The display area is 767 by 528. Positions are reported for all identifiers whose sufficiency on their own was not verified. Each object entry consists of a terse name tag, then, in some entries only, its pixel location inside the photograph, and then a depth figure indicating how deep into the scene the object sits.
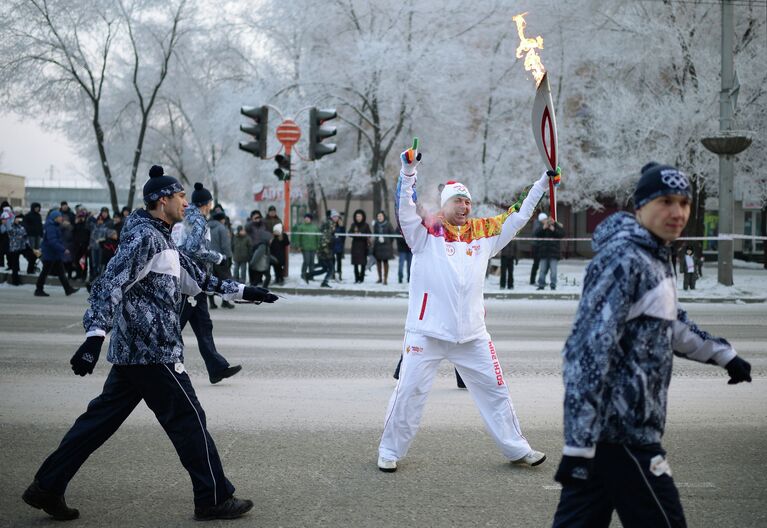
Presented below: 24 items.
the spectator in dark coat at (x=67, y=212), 21.84
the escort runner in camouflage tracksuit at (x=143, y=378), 4.41
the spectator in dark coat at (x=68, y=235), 20.17
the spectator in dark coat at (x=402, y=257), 20.98
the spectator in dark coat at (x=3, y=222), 23.53
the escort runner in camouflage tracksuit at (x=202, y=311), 8.05
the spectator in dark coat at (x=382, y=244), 21.34
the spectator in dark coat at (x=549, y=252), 20.16
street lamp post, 20.33
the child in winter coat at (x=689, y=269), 20.30
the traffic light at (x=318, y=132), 19.00
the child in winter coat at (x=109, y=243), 18.44
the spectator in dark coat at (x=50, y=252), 17.38
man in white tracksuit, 5.42
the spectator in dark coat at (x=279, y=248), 20.69
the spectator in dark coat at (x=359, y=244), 21.45
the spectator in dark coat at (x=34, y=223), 22.88
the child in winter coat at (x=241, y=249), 20.20
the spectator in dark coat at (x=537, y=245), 20.62
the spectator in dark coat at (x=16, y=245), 20.39
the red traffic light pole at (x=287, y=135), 20.67
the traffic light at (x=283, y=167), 19.70
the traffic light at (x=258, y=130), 18.69
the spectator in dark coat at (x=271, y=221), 22.42
